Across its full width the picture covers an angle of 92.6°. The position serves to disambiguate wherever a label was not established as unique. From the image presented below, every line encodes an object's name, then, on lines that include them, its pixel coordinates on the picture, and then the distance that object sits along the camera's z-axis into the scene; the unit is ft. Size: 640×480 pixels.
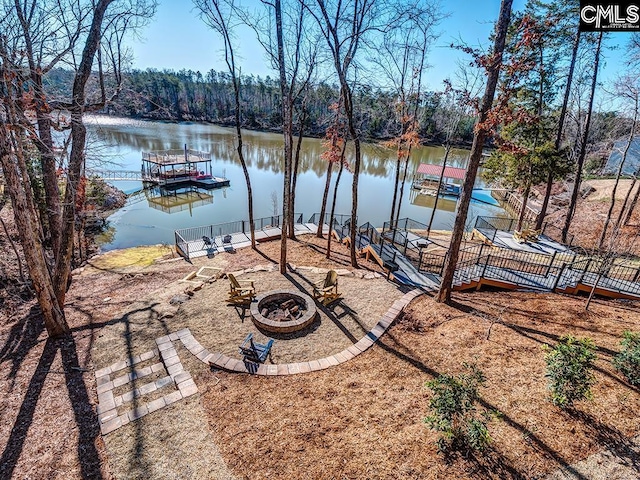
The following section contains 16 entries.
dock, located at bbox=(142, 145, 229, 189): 94.53
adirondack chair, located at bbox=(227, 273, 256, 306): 26.99
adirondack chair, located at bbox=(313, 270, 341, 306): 27.94
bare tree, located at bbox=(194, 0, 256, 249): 33.22
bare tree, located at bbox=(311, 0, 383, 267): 26.84
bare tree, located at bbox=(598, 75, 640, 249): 40.36
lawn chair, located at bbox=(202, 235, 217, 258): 43.03
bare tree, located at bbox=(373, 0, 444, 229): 44.14
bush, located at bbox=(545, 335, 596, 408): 13.37
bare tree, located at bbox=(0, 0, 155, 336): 17.66
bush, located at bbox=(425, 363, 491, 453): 11.77
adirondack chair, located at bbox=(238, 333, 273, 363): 20.08
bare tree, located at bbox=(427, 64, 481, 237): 21.50
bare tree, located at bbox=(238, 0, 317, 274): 27.12
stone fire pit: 23.75
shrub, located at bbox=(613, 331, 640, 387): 15.33
